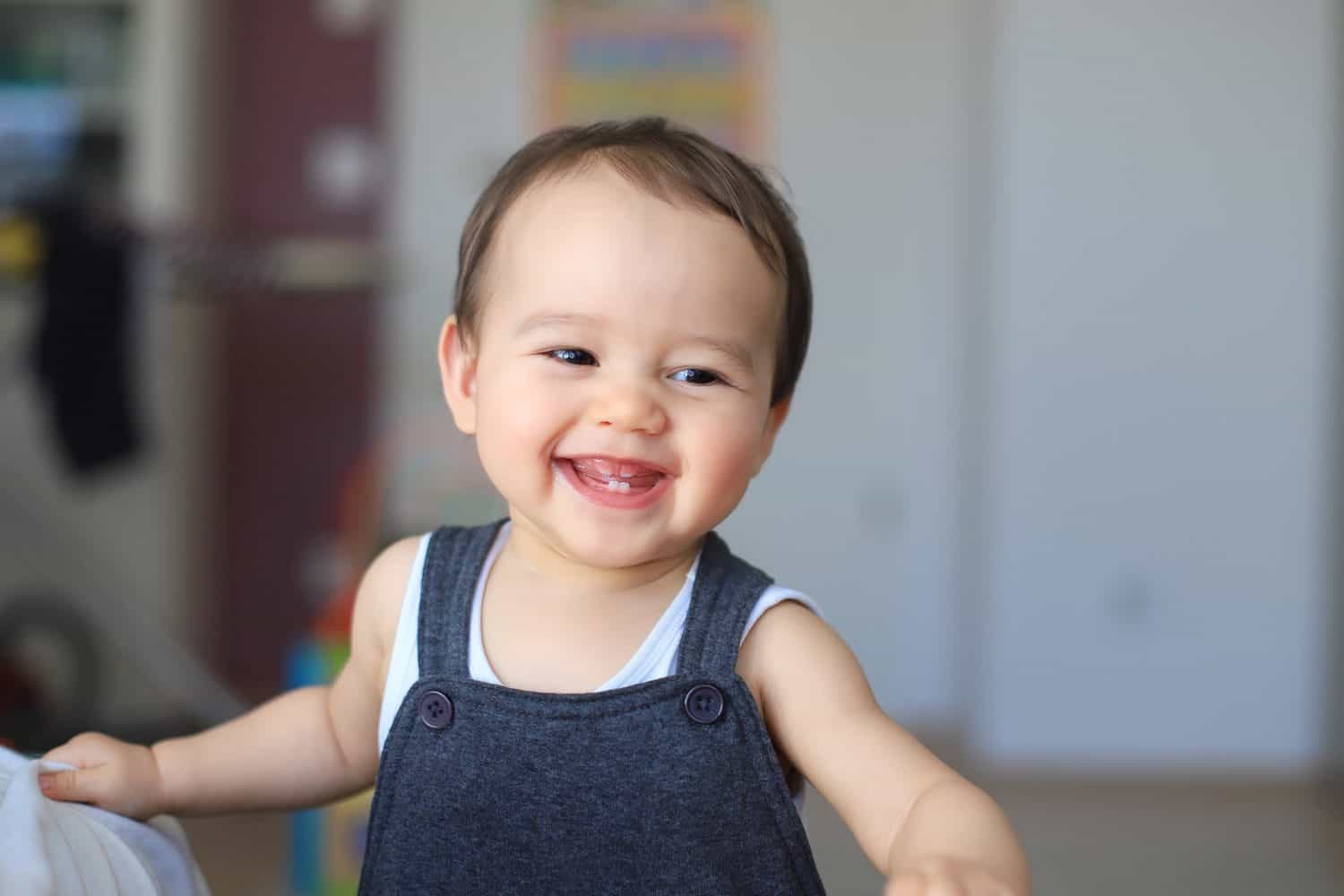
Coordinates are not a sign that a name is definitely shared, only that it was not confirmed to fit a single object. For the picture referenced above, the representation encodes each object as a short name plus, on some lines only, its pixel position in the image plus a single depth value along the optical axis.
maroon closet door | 3.57
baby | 0.70
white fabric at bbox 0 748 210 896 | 0.56
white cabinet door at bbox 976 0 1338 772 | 3.02
